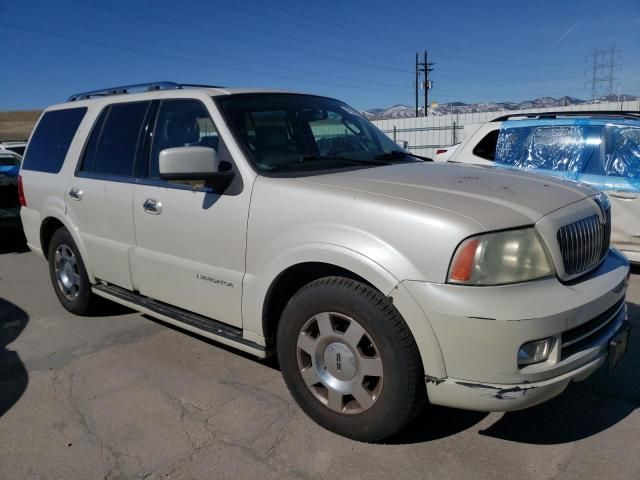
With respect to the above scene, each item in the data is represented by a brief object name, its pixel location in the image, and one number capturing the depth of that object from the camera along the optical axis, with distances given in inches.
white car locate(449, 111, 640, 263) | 209.5
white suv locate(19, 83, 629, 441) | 89.4
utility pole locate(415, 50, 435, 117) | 1905.8
